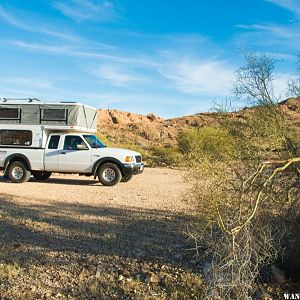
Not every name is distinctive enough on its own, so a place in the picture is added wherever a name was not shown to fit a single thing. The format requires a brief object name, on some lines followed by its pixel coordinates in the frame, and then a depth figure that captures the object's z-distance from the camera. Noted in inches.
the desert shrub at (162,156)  952.9
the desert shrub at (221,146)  267.1
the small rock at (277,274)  248.8
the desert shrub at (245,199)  203.6
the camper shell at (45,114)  625.9
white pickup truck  608.7
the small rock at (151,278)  246.2
